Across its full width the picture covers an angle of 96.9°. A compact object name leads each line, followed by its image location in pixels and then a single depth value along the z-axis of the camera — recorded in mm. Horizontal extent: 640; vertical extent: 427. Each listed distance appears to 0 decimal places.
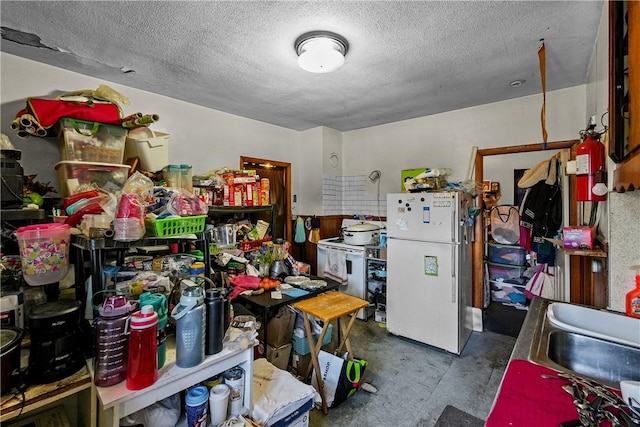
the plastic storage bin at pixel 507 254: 3760
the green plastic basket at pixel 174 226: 1317
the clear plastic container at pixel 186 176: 2367
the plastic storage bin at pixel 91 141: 1867
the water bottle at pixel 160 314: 1073
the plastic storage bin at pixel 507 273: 3758
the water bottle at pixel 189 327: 1067
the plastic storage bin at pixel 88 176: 1862
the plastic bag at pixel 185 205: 1413
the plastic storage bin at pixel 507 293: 3734
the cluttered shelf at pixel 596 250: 1480
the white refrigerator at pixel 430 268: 2559
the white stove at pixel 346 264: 3377
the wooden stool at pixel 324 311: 1844
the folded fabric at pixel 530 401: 797
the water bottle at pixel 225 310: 1213
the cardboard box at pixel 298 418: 1386
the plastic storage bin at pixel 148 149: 2242
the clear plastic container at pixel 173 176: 2338
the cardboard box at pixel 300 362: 2199
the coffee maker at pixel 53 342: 956
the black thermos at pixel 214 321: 1148
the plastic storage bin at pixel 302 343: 2166
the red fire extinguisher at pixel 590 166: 1549
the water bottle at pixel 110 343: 944
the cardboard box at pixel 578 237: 1594
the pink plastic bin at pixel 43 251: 1150
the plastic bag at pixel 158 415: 1089
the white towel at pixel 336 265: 3523
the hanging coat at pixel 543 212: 3100
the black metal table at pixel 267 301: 2021
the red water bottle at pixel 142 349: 941
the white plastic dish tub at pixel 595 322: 1247
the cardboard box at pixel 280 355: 2113
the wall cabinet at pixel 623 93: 789
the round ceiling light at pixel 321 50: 1774
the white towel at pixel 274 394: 1337
